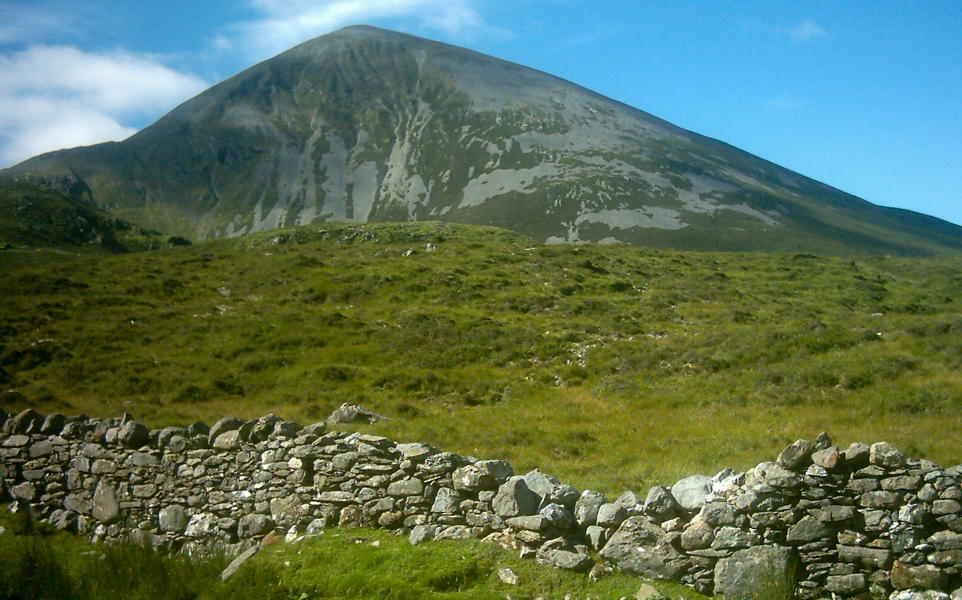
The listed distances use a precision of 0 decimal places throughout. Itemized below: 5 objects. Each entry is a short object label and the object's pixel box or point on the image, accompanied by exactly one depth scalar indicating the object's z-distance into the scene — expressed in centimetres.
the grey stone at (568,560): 862
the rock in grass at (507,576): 855
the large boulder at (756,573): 761
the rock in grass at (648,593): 779
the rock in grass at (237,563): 955
